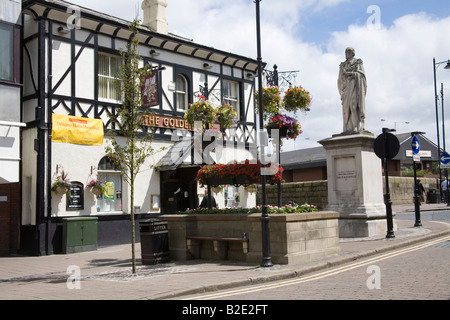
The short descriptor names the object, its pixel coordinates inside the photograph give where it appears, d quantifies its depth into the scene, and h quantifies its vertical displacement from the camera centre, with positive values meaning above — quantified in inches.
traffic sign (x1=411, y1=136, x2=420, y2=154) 733.9 +70.5
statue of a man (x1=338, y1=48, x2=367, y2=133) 637.9 +132.6
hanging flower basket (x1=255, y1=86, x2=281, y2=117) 559.8 +110.2
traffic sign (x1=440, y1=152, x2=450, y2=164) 1141.1 +77.1
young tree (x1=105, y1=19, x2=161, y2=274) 418.3 +84.1
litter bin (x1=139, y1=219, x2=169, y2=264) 482.9 -45.4
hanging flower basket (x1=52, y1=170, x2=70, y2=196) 638.6 +18.4
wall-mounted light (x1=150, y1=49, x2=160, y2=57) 787.4 +235.6
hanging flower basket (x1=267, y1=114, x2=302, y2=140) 515.5 +73.4
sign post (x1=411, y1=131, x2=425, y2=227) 689.6 +41.3
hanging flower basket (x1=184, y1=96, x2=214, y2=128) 575.2 +100.1
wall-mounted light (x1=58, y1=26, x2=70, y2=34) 665.6 +235.0
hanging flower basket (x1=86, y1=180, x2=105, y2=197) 677.3 +15.6
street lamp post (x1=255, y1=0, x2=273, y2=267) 414.0 -28.5
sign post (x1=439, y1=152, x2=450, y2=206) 1138.7 +72.6
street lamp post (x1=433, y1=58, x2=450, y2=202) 1310.8 +257.4
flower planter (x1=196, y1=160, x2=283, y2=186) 471.2 +21.4
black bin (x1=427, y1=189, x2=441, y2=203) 1375.5 -15.7
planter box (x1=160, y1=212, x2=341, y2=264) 430.0 -37.9
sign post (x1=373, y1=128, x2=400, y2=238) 574.2 +51.8
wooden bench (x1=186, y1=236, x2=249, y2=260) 454.3 -49.1
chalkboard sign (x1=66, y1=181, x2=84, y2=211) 662.5 +2.1
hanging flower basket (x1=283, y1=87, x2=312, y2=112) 555.8 +109.9
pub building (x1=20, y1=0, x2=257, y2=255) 644.7 +118.6
